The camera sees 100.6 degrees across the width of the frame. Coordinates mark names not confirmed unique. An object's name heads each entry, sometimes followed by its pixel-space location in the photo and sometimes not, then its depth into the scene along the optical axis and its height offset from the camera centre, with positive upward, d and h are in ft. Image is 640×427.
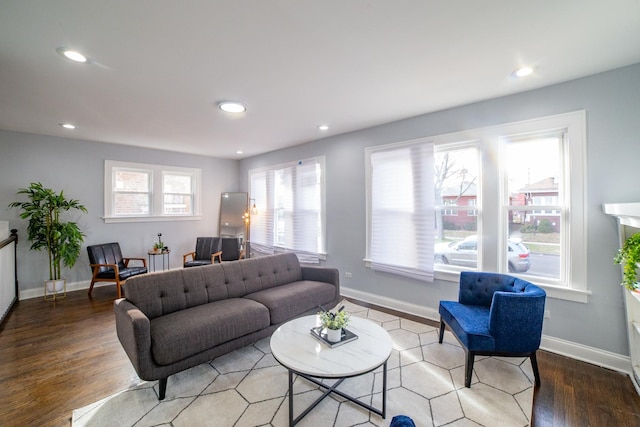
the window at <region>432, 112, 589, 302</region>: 8.06 +0.47
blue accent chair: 6.54 -2.95
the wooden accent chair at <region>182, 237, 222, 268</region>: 16.89 -2.19
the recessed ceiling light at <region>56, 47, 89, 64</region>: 6.33 +3.95
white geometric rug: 5.72 -4.38
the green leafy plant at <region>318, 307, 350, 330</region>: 6.32 -2.54
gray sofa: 6.32 -2.84
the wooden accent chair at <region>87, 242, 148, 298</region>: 13.46 -2.62
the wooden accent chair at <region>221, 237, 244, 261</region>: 17.38 -2.22
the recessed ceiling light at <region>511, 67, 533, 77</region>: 7.33 +4.02
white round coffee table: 5.32 -3.05
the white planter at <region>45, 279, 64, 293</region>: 13.34 -3.53
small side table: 16.51 -2.80
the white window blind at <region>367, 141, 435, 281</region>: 10.89 +0.26
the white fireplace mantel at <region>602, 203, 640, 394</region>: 6.57 -2.45
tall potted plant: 12.96 -0.55
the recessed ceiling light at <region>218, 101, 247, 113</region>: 9.65 +4.08
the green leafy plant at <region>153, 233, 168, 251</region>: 16.69 -1.92
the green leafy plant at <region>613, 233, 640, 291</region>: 5.86 -1.02
